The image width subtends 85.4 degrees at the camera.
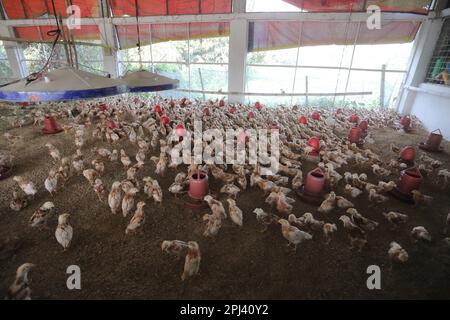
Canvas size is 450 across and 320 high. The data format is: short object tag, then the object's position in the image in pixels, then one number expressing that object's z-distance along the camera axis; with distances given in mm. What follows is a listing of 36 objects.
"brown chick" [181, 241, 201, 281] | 2646
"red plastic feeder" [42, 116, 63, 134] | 6270
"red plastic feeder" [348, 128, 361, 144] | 6719
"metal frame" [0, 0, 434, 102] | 9469
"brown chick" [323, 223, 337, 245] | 3199
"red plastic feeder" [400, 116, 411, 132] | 8102
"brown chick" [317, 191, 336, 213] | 3717
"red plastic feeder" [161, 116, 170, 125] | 6466
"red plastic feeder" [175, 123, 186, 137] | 5559
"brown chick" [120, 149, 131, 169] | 4766
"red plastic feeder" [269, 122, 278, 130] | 6746
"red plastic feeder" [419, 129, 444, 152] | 6500
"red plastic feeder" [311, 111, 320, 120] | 8215
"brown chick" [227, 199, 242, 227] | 3416
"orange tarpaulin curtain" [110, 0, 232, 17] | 10609
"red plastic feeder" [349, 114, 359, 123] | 8232
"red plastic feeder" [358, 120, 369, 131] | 7550
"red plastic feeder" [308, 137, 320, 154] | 5680
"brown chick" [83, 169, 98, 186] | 4180
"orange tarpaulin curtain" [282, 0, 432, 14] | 9062
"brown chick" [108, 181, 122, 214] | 3568
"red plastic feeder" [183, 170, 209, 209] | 3775
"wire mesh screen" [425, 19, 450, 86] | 8345
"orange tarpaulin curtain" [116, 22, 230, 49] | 11062
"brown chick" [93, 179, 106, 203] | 3826
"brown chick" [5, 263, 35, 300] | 2240
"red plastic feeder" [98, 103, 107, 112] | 7664
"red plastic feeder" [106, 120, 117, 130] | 5987
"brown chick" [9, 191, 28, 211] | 3609
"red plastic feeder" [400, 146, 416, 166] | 5472
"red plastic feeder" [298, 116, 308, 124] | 7422
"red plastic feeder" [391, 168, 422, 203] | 4121
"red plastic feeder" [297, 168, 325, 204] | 4012
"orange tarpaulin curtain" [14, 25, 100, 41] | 13219
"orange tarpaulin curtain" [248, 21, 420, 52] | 9719
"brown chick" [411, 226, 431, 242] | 3199
